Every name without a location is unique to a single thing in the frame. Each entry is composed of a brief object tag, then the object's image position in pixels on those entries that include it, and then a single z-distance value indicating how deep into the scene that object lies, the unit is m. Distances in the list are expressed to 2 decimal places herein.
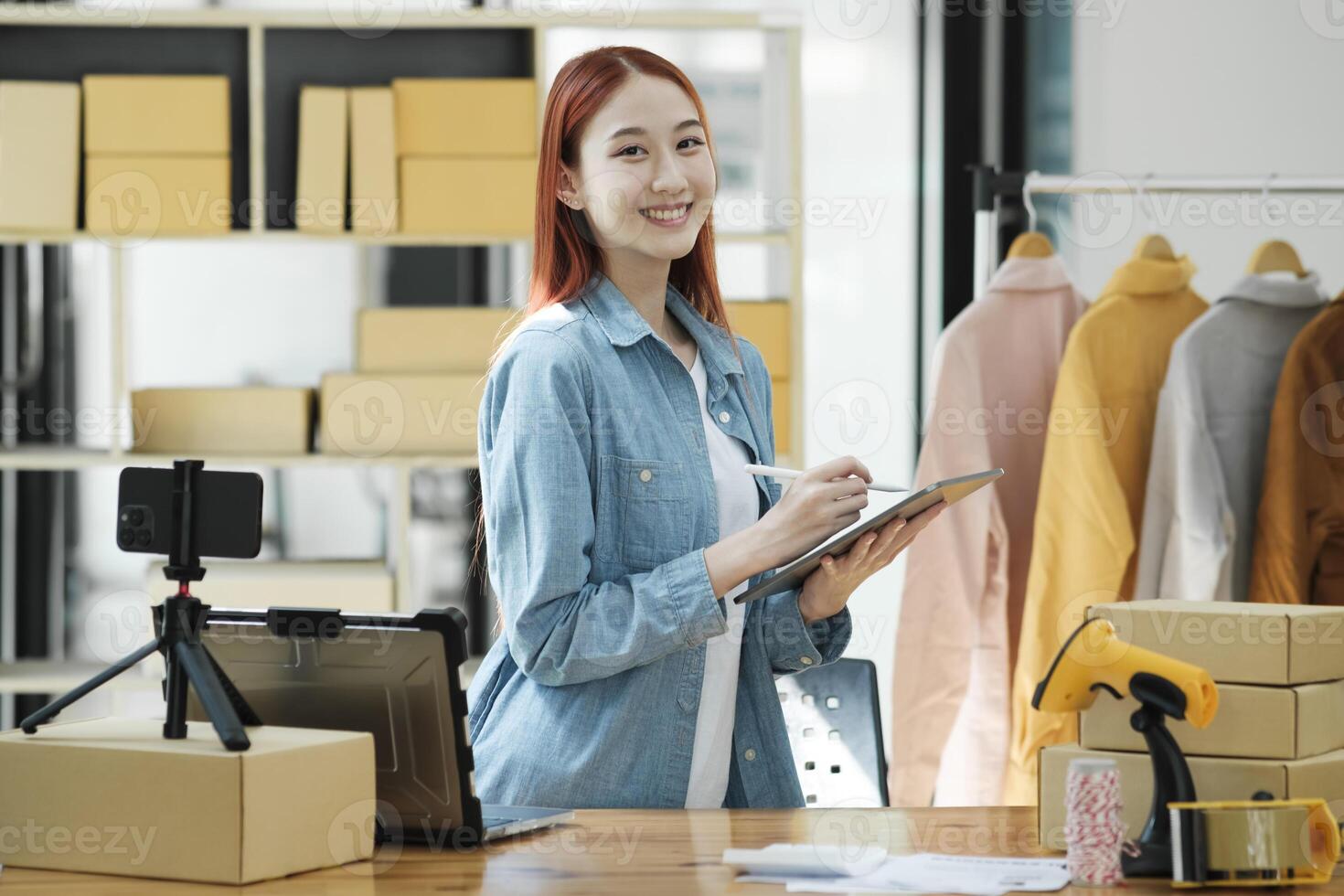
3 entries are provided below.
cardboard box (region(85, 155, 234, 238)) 3.10
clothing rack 2.56
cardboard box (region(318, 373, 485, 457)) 3.12
